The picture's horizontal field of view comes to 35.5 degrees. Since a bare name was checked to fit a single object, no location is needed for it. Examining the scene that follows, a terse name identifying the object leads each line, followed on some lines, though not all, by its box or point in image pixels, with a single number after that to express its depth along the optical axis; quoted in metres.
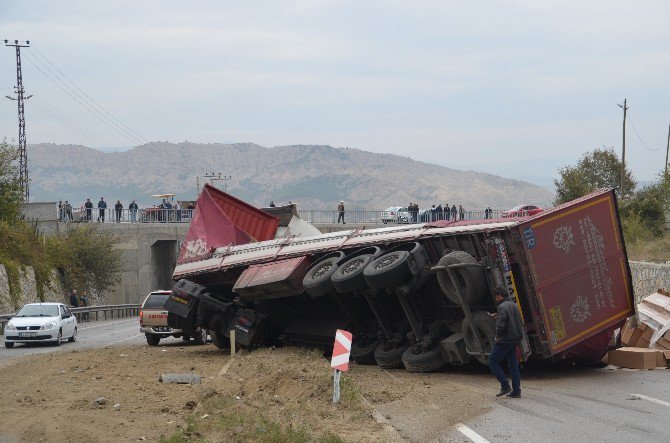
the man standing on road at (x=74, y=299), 53.00
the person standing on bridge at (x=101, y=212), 66.69
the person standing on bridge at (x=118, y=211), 66.62
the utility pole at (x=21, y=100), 78.69
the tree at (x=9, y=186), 54.25
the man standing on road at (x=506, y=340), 13.88
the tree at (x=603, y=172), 78.25
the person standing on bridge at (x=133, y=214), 67.54
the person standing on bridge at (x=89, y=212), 66.75
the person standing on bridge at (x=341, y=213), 65.12
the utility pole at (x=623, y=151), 66.25
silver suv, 28.86
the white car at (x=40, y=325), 29.30
